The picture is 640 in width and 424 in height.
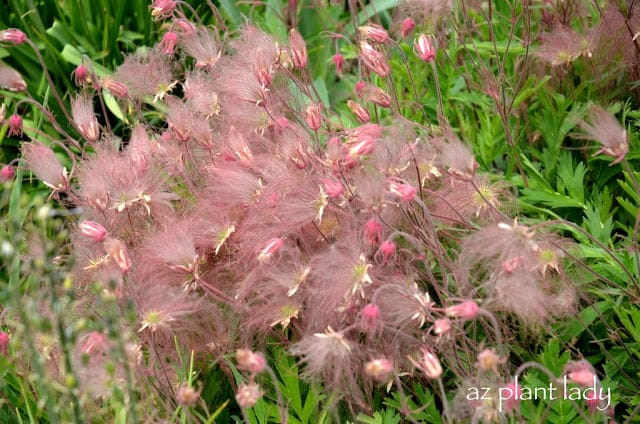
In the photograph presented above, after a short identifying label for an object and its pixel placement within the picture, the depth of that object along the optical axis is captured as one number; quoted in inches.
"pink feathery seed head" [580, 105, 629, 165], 41.3
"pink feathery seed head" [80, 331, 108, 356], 41.6
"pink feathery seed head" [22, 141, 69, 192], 45.5
